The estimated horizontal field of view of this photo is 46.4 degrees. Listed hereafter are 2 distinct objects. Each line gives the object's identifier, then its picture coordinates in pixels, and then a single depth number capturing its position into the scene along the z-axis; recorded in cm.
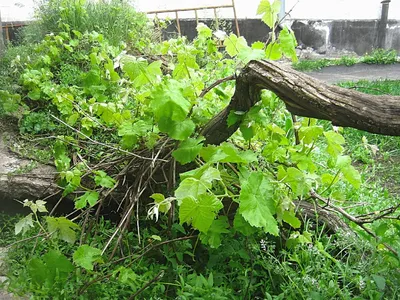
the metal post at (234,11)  989
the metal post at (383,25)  1111
